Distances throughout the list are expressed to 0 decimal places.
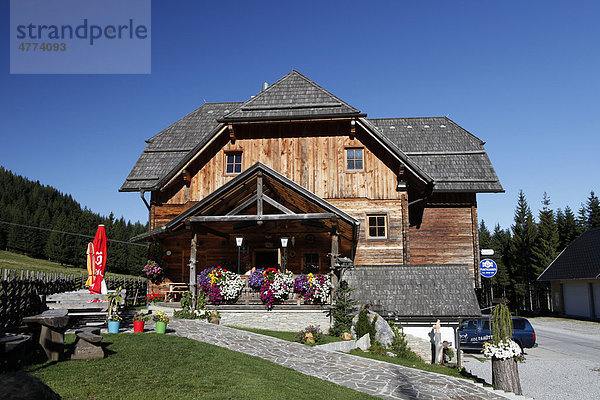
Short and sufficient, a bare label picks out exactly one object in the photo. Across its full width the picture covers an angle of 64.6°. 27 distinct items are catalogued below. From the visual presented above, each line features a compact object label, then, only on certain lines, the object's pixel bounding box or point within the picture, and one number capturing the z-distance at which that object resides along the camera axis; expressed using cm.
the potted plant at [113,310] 1347
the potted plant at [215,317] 1611
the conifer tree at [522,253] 5291
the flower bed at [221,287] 1698
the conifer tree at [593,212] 5797
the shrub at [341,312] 1555
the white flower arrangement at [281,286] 1673
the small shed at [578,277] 3791
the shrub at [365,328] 1521
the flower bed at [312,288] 1669
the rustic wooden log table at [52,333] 928
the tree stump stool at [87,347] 982
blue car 1989
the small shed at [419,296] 1620
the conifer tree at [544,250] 4997
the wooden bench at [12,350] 786
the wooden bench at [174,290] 2042
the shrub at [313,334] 1422
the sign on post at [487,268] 2325
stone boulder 1541
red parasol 1416
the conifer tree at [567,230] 5539
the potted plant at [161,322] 1359
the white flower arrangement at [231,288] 1695
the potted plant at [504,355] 1127
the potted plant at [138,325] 1380
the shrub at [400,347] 1511
